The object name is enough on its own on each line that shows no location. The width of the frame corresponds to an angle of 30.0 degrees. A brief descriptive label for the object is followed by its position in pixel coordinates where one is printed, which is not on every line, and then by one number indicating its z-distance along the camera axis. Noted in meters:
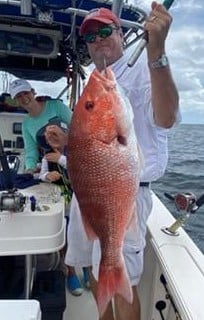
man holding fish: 0.94
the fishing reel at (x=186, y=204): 2.15
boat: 1.66
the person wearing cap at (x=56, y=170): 2.29
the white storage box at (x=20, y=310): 1.07
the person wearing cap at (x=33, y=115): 2.82
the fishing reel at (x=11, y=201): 1.74
